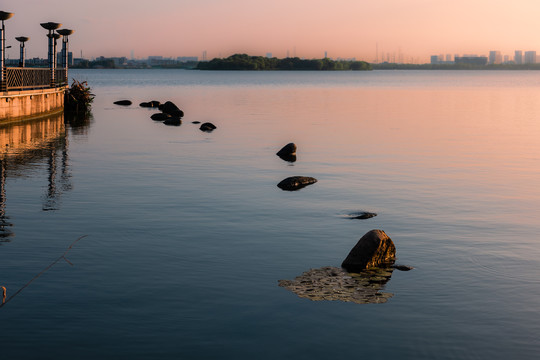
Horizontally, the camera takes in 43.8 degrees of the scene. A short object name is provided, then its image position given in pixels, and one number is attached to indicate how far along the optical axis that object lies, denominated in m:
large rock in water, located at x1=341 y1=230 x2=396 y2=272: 11.86
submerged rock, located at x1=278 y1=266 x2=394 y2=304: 10.34
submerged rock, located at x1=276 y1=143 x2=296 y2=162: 29.13
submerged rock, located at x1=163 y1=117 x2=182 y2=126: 46.94
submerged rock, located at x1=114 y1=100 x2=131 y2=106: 72.26
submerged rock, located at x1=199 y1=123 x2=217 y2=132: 42.47
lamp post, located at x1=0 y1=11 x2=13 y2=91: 35.40
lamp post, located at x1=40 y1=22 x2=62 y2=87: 48.31
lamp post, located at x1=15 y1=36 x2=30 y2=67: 51.43
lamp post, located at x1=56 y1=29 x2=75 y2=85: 53.00
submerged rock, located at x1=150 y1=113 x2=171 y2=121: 50.40
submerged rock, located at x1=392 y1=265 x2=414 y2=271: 11.89
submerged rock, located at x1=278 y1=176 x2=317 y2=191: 20.50
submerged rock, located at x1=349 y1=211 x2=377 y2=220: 16.30
